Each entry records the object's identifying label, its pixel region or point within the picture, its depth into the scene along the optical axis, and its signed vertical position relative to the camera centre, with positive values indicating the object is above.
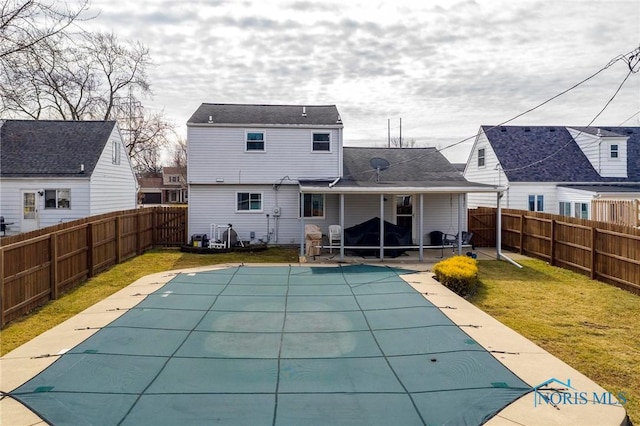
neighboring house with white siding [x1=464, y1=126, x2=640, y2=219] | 23.50 +2.02
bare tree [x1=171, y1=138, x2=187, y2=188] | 63.12 +7.19
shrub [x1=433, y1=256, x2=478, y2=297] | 11.30 -1.86
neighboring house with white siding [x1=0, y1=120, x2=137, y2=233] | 20.75 +1.61
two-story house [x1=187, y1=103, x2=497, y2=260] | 18.72 +0.96
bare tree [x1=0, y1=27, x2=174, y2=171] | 10.25 +5.76
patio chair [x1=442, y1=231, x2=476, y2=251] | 17.08 -1.43
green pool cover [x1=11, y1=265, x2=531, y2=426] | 4.95 -2.24
